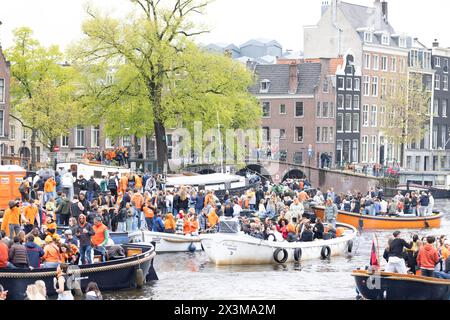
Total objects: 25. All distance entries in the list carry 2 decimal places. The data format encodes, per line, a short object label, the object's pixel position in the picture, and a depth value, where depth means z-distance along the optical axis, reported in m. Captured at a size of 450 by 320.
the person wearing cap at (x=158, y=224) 39.47
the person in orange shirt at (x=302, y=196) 52.55
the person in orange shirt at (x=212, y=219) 40.59
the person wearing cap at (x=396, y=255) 27.00
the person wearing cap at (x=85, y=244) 29.69
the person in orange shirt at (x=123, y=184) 45.38
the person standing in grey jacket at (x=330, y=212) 46.19
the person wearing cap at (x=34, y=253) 27.41
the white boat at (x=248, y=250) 35.97
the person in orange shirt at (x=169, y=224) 39.50
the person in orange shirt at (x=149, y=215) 39.91
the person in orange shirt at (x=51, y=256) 27.67
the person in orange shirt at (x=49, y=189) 40.91
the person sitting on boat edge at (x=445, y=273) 26.92
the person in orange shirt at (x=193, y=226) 40.19
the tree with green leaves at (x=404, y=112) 89.44
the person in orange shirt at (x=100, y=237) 30.20
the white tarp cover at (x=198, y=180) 54.62
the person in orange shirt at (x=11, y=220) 32.12
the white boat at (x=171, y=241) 38.31
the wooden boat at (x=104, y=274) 26.75
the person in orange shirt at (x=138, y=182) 46.91
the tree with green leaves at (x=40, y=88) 66.56
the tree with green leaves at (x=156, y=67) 61.62
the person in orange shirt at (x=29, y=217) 32.78
